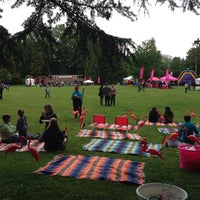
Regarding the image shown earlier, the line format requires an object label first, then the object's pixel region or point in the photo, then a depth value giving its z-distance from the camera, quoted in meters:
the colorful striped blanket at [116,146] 8.48
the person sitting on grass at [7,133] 9.09
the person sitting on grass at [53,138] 8.37
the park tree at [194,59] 83.44
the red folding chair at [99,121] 11.84
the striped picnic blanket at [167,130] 11.56
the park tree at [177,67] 94.00
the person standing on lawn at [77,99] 15.02
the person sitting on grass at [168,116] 13.83
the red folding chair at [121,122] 11.66
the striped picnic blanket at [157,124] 13.35
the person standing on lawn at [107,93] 21.05
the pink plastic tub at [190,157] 6.66
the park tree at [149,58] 73.19
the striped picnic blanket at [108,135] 10.45
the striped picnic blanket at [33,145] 8.41
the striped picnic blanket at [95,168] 6.27
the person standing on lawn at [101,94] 21.54
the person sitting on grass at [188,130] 8.97
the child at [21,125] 9.28
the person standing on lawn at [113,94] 22.31
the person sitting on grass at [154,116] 13.90
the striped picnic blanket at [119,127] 12.17
